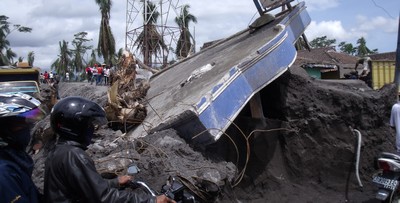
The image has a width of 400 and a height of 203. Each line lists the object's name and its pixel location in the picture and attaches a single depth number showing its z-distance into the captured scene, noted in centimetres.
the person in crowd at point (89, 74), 2366
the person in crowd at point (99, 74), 2042
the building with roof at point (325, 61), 1592
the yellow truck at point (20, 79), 1147
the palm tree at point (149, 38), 2255
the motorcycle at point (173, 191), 243
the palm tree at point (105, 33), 3088
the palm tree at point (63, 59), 4247
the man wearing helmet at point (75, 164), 209
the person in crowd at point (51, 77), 2339
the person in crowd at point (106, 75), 1972
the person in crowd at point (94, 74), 2150
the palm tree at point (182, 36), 2266
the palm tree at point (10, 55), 3516
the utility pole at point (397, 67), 751
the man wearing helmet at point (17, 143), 188
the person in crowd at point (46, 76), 2486
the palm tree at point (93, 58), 4198
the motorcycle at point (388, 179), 422
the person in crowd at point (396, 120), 511
